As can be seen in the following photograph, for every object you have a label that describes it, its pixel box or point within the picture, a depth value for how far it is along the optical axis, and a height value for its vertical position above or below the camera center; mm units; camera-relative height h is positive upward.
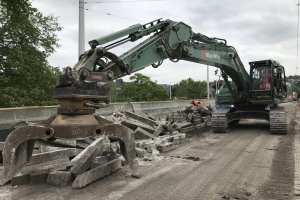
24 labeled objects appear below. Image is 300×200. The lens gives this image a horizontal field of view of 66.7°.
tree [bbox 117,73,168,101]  50441 +1522
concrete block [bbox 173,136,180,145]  7155 -1384
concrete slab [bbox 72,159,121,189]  3980 -1424
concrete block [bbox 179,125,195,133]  9254 -1351
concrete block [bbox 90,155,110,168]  4559 -1309
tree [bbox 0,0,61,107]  15649 +2482
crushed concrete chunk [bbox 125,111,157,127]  8297 -815
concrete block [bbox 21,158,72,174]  4323 -1326
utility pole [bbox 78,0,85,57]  9400 +2833
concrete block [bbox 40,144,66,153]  5042 -1116
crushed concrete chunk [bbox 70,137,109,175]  4201 -1145
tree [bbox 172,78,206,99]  61831 +1902
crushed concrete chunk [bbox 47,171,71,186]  4099 -1440
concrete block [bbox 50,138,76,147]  5333 -1045
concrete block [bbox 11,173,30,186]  4063 -1446
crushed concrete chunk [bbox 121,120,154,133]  7563 -952
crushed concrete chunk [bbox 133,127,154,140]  7163 -1170
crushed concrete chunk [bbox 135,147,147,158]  5565 -1372
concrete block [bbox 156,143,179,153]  6307 -1426
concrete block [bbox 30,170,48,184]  4175 -1441
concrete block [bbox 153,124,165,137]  7690 -1149
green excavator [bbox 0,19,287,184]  3614 +299
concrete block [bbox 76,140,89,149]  5533 -1128
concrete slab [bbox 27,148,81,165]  4506 -1183
